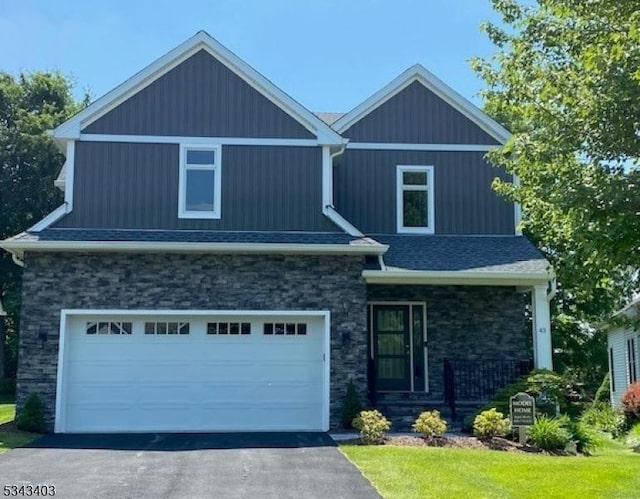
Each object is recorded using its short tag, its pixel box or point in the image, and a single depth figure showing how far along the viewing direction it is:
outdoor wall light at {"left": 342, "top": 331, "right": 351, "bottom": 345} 13.95
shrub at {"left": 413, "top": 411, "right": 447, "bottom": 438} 12.11
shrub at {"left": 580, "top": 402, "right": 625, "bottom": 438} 17.58
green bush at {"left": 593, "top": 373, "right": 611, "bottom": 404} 24.78
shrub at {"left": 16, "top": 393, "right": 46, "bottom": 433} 13.15
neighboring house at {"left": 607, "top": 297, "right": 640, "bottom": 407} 21.57
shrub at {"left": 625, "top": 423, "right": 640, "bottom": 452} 14.52
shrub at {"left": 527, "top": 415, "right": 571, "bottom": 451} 11.69
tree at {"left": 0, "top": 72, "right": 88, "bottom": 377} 28.64
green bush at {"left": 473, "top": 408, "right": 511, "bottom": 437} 12.23
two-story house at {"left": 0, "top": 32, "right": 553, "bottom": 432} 13.82
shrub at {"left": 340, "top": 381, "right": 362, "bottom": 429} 13.44
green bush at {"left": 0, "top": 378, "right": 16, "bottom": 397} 26.25
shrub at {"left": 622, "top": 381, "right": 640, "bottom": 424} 17.39
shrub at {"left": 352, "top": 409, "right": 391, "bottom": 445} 11.90
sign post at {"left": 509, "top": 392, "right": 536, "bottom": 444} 12.05
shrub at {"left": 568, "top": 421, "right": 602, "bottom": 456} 12.02
